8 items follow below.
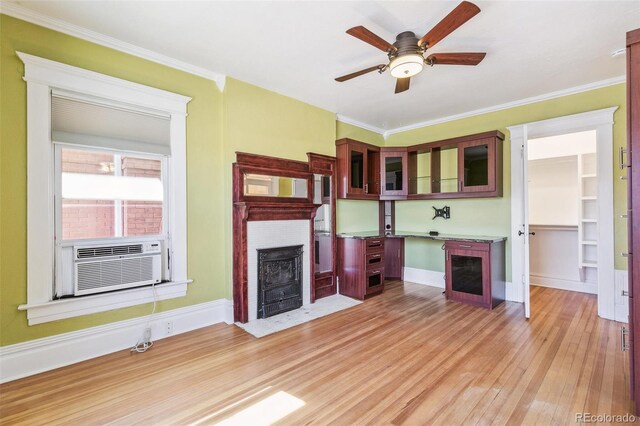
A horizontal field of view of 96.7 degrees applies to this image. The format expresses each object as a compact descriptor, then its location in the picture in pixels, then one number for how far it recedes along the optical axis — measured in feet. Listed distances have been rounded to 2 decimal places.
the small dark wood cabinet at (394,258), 16.99
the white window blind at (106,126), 7.80
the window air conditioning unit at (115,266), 8.02
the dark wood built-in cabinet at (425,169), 13.18
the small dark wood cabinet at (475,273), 12.03
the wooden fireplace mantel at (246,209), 10.50
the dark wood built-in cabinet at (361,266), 13.32
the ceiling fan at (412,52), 6.54
